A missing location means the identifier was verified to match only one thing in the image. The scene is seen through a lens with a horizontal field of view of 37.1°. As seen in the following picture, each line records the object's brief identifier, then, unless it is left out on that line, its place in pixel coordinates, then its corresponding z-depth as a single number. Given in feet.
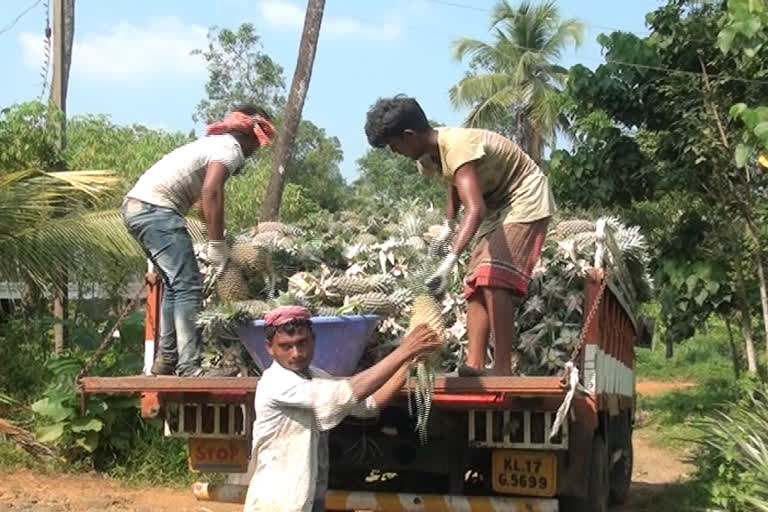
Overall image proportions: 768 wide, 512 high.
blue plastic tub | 16.33
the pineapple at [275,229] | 21.35
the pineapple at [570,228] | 19.31
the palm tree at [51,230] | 28.37
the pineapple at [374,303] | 17.46
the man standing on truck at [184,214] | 17.51
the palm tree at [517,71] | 92.27
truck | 15.76
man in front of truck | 12.73
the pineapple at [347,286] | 18.22
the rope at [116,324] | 18.48
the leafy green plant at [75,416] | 28.07
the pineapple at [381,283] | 18.34
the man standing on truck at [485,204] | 16.26
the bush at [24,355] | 33.24
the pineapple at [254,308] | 17.02
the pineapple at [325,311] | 17.29
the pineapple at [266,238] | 19.98
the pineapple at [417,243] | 19.84
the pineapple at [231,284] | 18.52
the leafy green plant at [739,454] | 19.94
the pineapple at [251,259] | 18.80
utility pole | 35.06
